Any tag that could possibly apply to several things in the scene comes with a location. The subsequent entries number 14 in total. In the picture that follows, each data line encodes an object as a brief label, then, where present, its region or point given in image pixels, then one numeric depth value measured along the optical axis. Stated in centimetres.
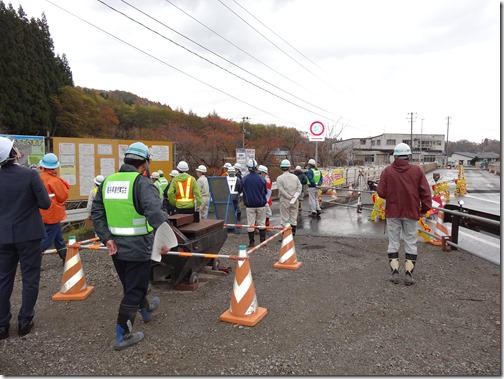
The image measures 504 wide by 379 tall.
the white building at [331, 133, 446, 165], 8688
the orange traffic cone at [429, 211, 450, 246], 773
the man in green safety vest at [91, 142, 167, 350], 352
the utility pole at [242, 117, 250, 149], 3507
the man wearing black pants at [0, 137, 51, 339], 388
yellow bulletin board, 1020
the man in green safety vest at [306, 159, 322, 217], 1188
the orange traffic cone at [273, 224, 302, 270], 646
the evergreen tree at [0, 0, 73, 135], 3288
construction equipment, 515
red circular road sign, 1234
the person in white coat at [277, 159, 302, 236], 873
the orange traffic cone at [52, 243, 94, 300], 522
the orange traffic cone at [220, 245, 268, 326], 427
